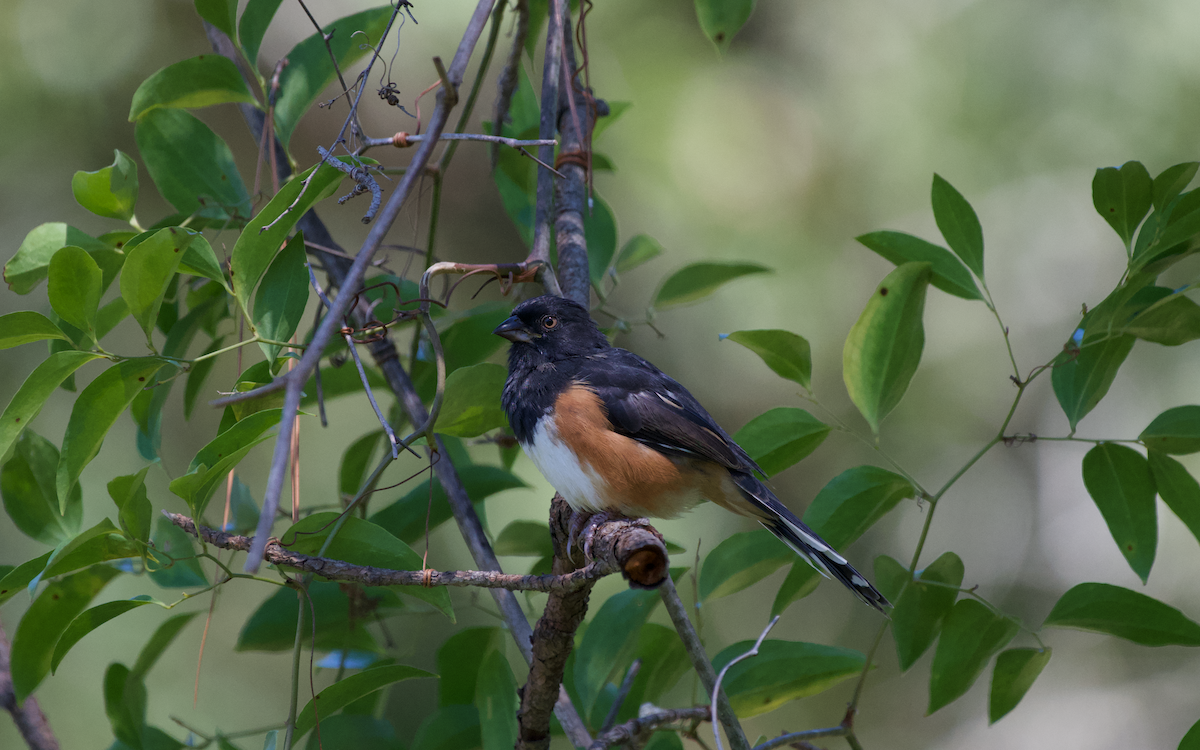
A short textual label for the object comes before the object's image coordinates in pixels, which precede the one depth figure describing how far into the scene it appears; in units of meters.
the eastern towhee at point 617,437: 7.37
